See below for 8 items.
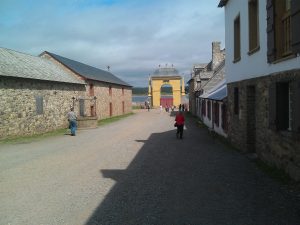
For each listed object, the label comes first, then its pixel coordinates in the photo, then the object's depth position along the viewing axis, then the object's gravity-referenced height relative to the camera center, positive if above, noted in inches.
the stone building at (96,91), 987.2 +65.0
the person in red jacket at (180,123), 497.1 -36.1
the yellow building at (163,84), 2124.2 +141.9
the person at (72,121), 595.5 -34.0
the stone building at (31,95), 566.3 +29.6
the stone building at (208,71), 1070.1 +138.0
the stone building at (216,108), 492.3 -11.5
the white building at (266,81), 217.0 +21.7
